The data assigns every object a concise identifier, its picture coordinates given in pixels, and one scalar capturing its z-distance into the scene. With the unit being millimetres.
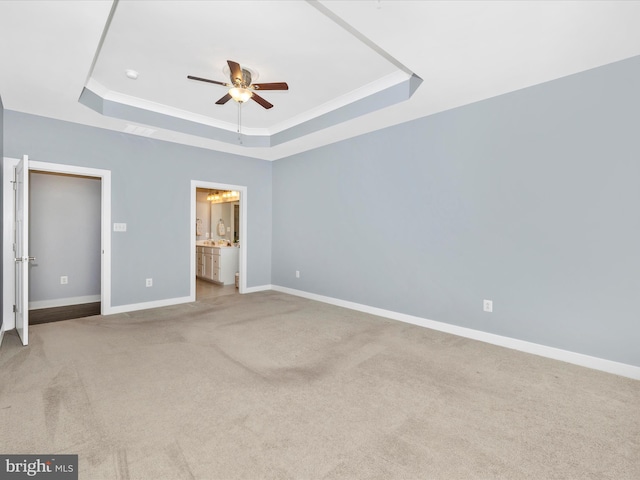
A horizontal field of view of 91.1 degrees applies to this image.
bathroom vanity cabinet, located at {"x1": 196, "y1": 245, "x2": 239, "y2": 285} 7051
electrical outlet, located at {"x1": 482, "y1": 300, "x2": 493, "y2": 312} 3494
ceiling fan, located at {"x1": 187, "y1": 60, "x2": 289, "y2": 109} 2954
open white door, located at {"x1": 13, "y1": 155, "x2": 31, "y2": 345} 3193
